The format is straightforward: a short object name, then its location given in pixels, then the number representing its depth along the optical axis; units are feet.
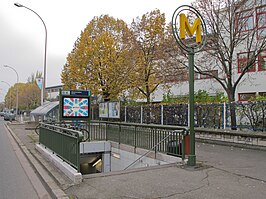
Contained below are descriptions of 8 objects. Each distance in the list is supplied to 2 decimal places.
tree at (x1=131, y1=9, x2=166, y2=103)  73.36
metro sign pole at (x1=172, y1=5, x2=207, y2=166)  23.48
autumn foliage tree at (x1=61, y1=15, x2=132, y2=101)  82.02
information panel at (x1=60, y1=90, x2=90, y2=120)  47.32
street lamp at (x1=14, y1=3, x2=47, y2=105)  63.40
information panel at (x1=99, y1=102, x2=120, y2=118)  73.17
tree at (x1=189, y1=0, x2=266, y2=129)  48.06
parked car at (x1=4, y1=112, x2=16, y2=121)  135.89
